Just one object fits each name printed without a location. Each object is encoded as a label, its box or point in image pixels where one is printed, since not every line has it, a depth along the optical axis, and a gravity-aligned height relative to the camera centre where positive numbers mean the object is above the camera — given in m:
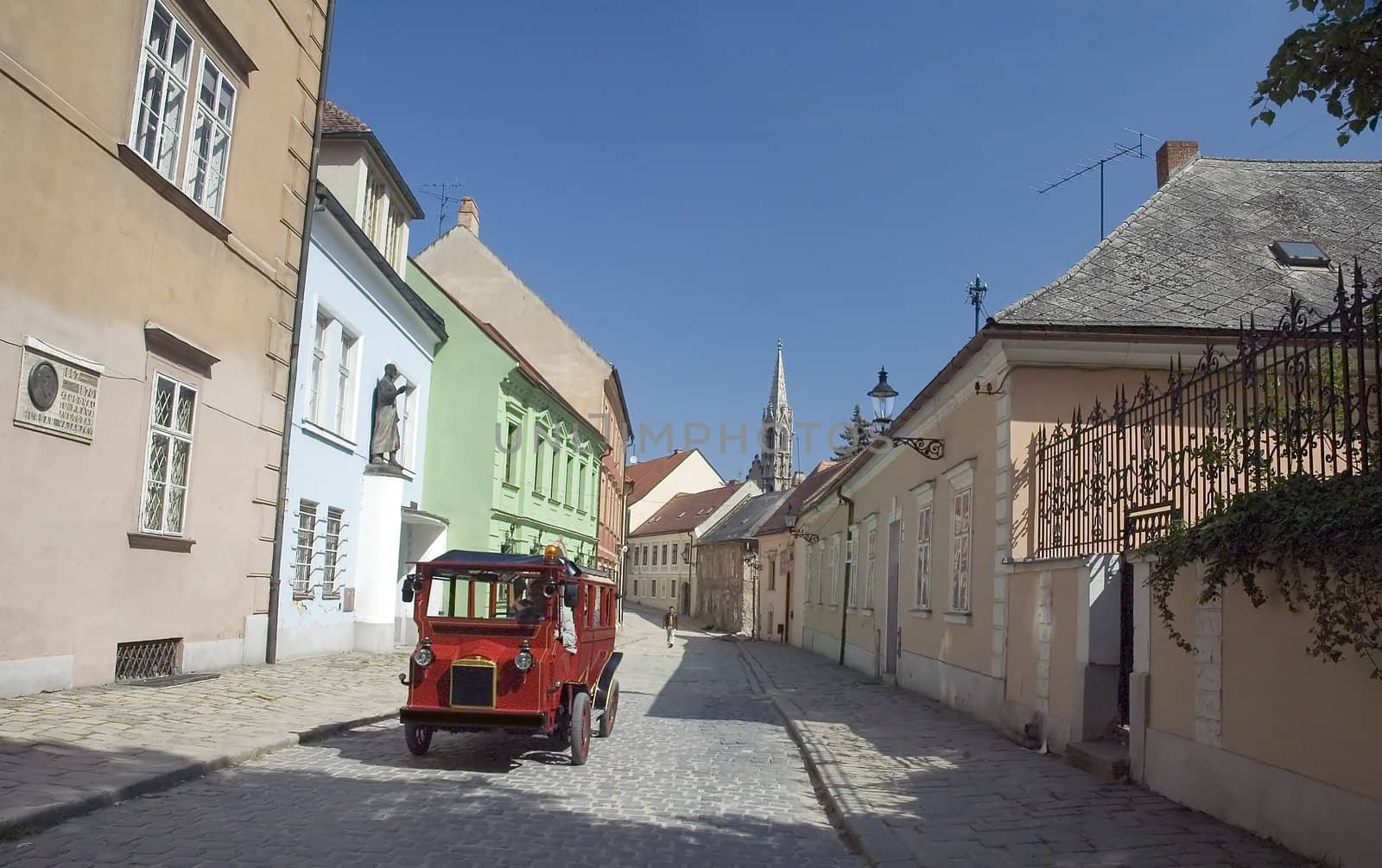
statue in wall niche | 19.52 +2.25
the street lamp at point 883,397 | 16.61 +2.65
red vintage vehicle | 8.44 -0.78
